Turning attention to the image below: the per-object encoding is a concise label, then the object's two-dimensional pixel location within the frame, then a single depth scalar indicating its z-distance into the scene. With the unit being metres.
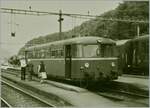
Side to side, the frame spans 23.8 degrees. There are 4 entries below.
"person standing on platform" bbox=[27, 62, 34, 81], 26.63
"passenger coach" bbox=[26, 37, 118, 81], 17.78
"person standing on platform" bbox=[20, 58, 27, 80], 24.39
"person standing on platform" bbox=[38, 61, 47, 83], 20.81
